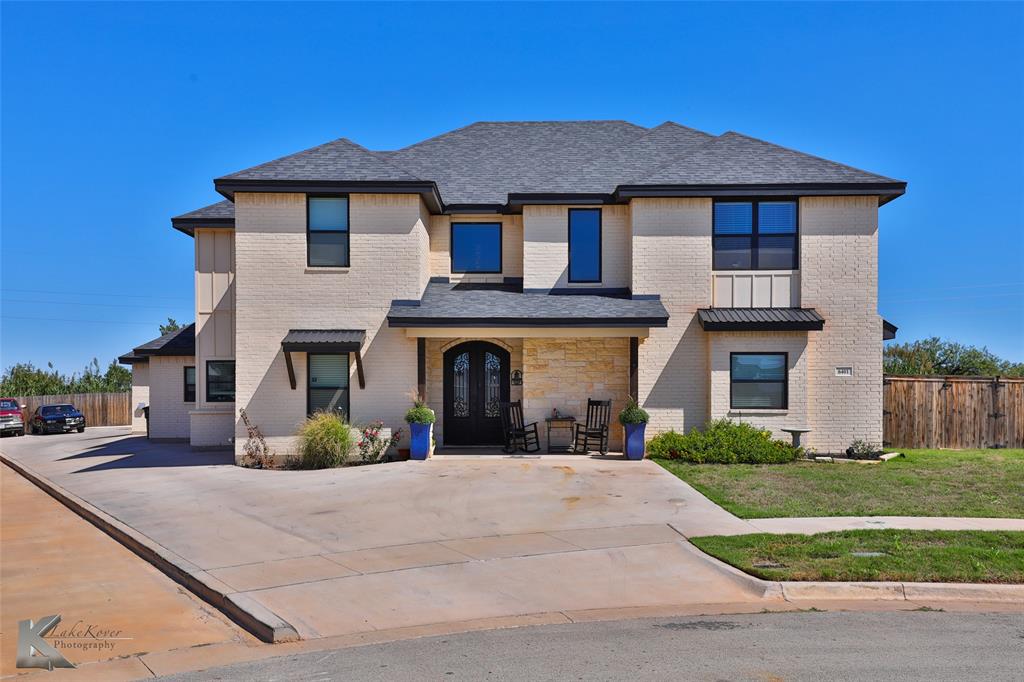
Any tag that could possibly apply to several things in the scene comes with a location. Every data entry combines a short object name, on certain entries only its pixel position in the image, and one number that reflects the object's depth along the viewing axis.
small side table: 19.11
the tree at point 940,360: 34.47
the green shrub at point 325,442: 17.52
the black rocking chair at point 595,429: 18.62
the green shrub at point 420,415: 17.61
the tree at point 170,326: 58.44
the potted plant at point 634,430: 17.84
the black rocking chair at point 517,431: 18.84
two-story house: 18.38
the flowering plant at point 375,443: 18.06
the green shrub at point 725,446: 17.62
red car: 36.53
